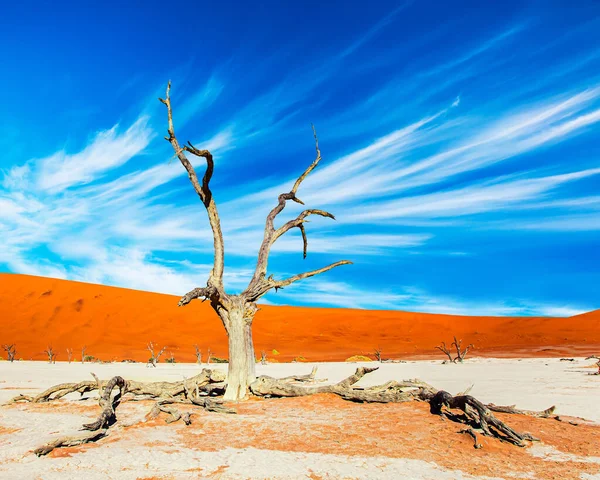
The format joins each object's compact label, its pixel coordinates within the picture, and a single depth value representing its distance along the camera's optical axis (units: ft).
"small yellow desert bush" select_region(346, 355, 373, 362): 92.63
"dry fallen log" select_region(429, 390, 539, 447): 19.45
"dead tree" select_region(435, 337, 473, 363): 79.10
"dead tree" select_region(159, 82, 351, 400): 32.65
